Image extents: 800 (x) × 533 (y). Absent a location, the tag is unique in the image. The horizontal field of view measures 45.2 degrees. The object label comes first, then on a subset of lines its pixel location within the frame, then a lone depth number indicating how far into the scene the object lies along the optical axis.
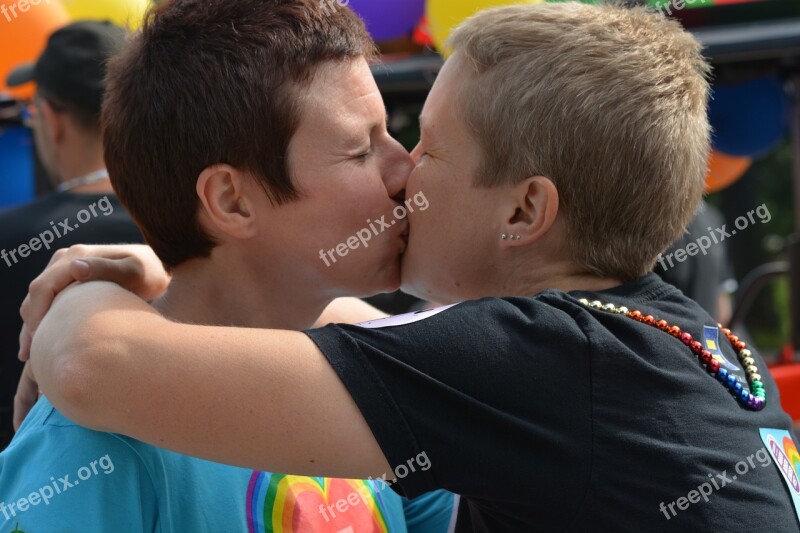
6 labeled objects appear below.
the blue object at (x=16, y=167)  5.40
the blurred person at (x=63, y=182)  3.27
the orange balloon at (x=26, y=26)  4.69
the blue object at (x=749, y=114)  5.03
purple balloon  4.63
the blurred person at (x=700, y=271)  4.78
